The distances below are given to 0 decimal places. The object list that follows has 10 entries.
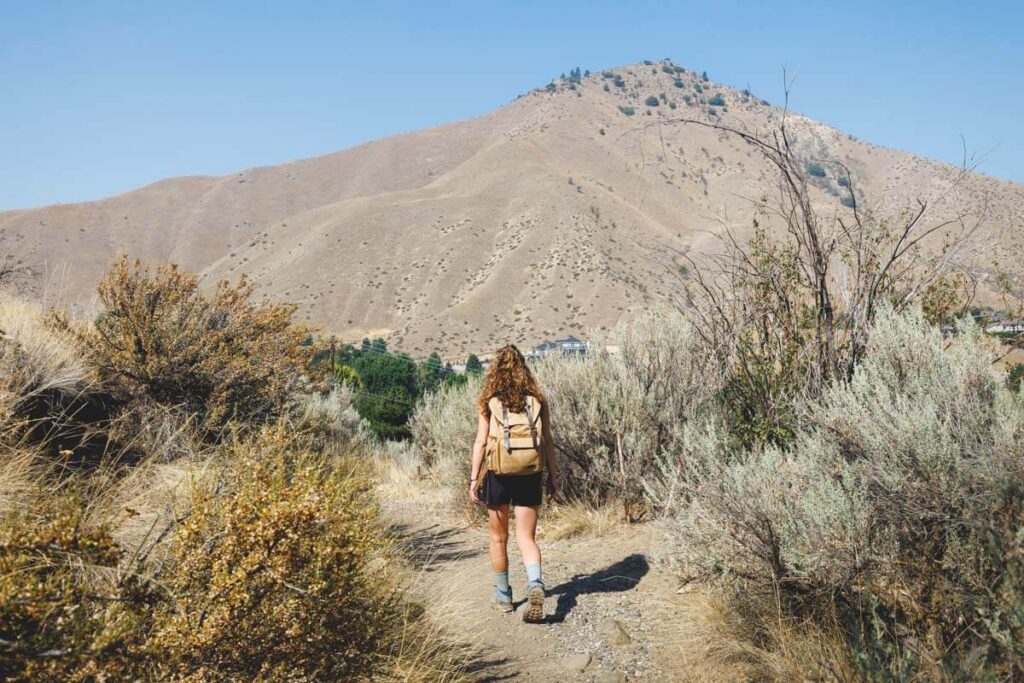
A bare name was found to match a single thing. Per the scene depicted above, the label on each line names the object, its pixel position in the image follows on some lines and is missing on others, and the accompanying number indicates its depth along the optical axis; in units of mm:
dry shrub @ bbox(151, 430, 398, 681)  2787
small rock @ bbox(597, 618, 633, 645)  4925
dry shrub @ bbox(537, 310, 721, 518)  7574
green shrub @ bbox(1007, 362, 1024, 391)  5102
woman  5520
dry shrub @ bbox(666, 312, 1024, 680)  3480
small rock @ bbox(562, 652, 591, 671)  4570
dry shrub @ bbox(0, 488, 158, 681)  2314
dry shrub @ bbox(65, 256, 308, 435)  7551
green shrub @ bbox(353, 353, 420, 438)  24953
